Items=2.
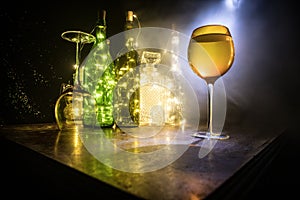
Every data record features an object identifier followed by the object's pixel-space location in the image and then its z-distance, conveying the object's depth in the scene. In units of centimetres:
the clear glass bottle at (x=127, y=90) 89
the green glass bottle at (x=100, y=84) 87
